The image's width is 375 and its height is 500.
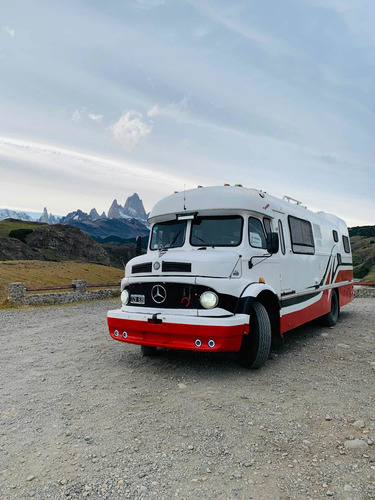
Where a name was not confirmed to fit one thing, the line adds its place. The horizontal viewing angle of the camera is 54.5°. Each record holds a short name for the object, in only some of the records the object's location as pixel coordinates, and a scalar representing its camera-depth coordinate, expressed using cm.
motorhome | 554
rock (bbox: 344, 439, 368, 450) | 369
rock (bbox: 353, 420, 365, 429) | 414
